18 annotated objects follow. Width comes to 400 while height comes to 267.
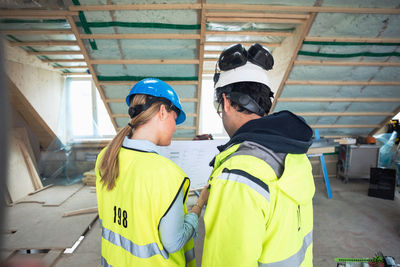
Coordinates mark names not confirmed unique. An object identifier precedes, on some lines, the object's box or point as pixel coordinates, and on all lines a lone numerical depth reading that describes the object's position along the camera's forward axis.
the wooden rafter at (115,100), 4.24
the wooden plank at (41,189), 4.63
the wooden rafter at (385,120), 4.95
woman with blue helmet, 1.00
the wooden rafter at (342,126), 5.33
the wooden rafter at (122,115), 4.58
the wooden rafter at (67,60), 4.82
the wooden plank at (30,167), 4.85
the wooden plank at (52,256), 2.51
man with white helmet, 0.69
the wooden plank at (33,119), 4.34
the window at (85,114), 6.12
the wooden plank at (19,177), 4.34
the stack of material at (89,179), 5.25
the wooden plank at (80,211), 3.64
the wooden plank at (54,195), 4.22
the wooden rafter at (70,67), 5.17
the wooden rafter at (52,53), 4.27
